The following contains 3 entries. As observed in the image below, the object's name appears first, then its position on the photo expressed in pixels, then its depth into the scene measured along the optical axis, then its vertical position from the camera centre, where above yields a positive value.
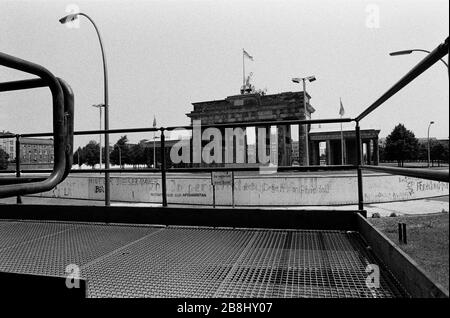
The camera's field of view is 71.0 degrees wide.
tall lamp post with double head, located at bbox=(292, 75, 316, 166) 27.08 +7.44
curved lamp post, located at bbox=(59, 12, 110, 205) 11.68 +3.74
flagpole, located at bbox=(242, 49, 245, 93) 49.85 +15.43
